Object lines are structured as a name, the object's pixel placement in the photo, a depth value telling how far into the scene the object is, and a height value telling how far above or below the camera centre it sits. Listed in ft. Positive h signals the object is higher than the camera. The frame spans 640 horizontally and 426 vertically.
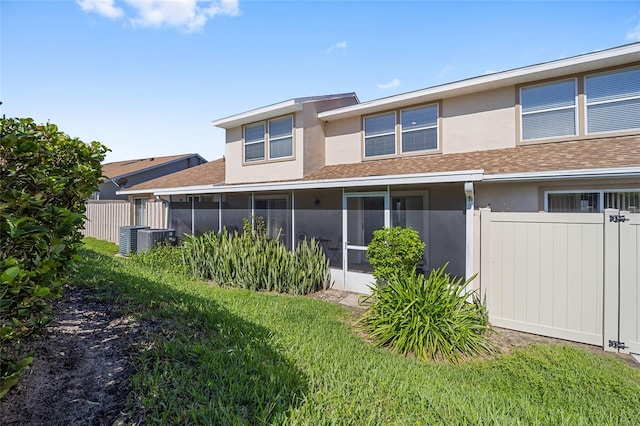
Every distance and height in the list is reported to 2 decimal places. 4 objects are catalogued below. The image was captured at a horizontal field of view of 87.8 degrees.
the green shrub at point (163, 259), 32.24 -4.51
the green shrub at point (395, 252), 23.26 -2.58
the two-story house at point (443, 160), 23.84 +5.07
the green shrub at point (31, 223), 6.23 -0.18
